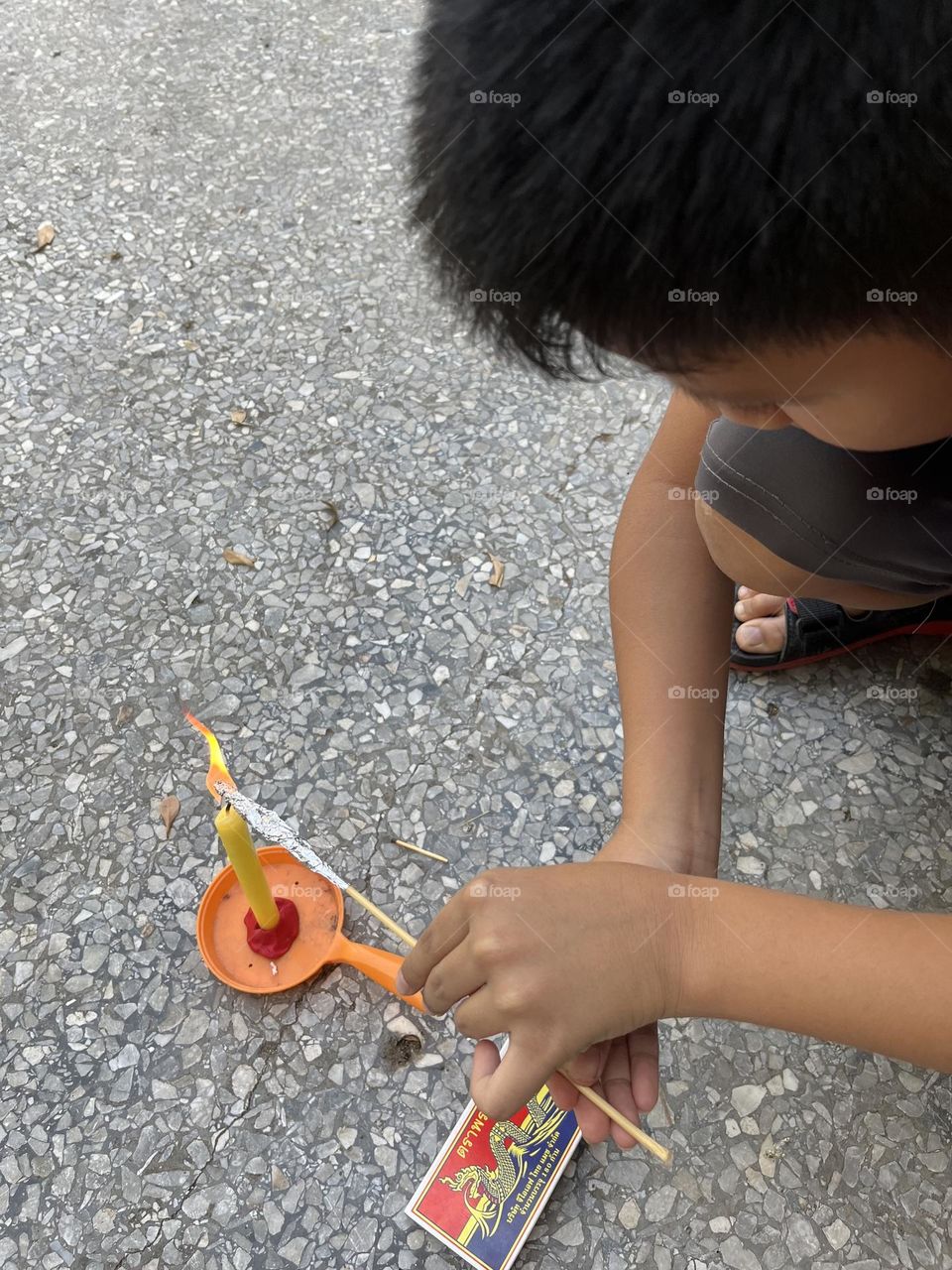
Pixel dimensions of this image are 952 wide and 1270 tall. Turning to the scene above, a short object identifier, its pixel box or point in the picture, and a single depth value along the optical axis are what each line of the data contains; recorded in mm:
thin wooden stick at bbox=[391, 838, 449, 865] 1048
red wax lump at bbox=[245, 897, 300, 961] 948
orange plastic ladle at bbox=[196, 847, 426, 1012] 939
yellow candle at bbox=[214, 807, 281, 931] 776
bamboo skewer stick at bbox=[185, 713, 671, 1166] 769
